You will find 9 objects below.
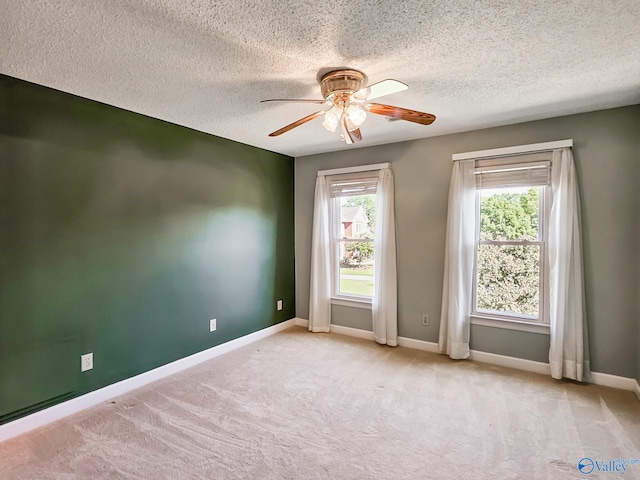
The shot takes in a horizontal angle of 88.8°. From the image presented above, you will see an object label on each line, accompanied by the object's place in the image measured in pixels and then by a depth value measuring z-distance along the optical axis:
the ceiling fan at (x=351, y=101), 2.13
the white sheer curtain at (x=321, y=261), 4.41
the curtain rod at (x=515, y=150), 2.99
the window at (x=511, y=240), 3.21
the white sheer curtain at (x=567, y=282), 2.92
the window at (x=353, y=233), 4.22
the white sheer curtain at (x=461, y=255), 3.44
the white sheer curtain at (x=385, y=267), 3.89
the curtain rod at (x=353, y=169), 3.98
